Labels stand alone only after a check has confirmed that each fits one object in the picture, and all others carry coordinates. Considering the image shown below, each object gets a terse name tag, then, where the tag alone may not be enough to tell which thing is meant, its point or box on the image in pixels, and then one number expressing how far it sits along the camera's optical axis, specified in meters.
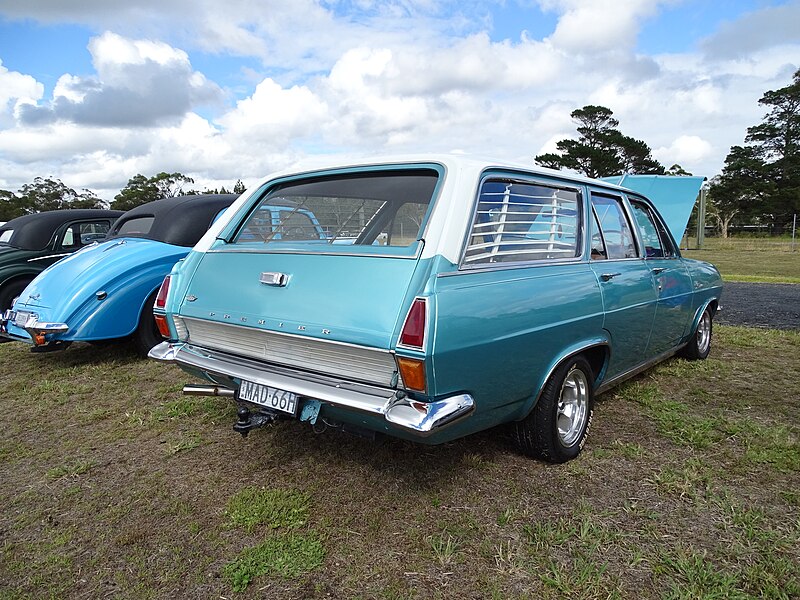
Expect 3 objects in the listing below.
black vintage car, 7.14
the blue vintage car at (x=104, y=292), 5.07
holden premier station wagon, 2.37
